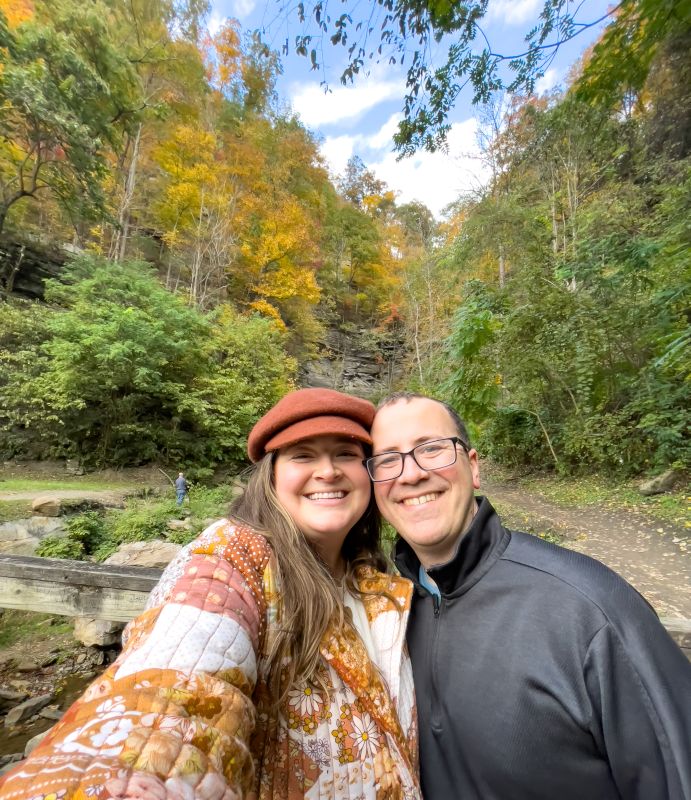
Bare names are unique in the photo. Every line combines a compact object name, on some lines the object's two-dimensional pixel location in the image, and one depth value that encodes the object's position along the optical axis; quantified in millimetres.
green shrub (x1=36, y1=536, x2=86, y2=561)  5777
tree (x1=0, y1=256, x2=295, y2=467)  11414
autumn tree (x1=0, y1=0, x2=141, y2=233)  9250
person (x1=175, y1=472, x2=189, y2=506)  9617
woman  614
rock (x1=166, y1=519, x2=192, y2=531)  7097
